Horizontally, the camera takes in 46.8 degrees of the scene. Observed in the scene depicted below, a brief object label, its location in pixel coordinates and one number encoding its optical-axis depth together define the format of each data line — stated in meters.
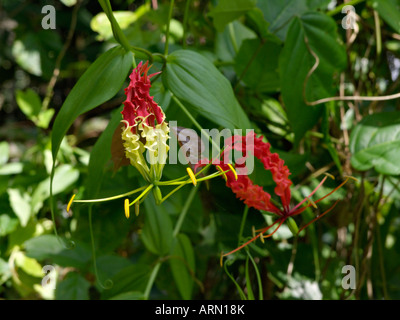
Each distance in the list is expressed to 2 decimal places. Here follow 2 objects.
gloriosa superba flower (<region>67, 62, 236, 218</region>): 0.43
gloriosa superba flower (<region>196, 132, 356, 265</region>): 0.48
